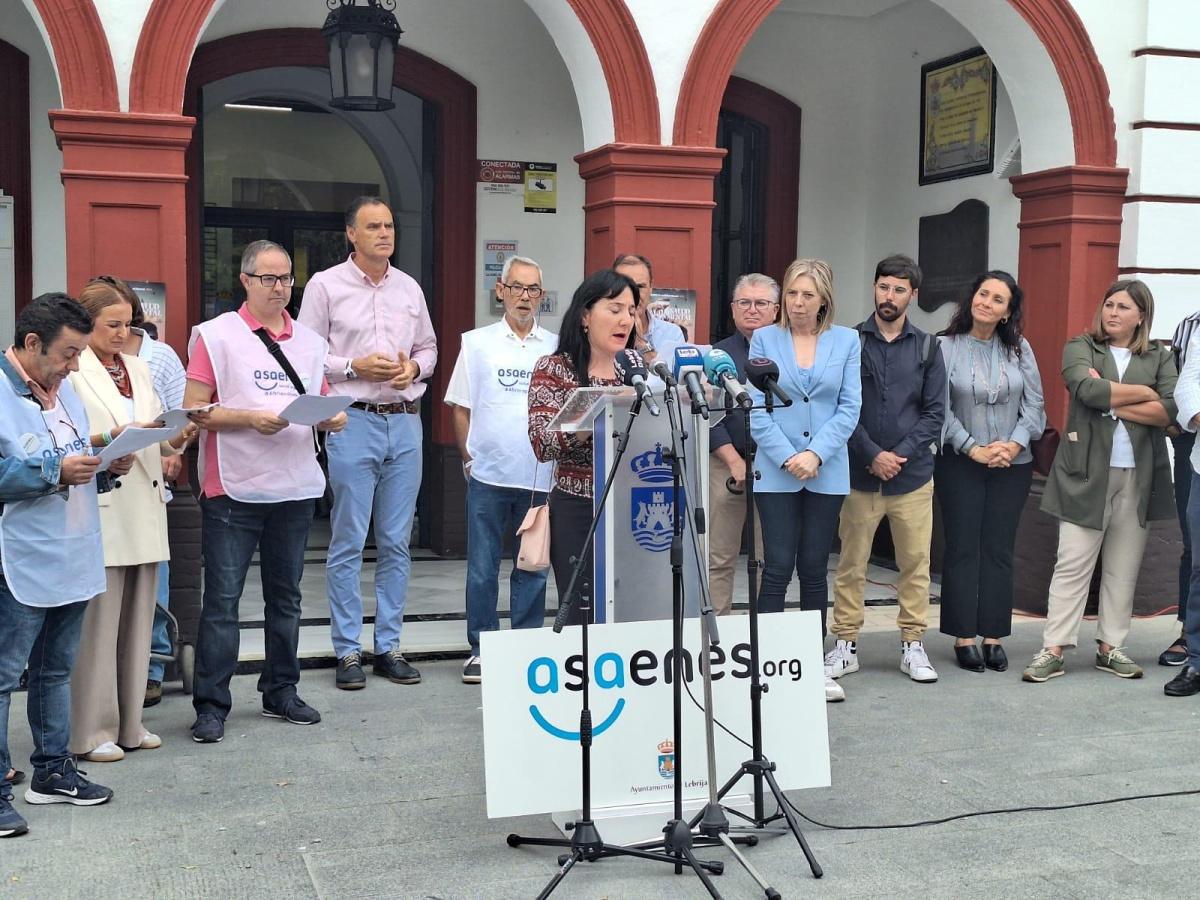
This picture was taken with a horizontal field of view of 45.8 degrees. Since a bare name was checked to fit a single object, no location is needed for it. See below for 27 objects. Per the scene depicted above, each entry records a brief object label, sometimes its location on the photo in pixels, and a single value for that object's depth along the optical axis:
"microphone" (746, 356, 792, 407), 4.17
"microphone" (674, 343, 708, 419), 3.83
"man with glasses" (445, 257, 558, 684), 6.18
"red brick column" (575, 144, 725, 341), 7.39
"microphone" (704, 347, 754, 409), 3.84
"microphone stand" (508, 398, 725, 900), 3.91
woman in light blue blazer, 5.96
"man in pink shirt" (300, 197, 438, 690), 6.12
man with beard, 6.29
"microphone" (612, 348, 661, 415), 3.81
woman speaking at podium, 4.76
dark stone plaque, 9.20
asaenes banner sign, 4.07
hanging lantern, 7.38
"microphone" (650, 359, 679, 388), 3.87
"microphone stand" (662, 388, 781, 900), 3.82
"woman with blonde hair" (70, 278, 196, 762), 4.98
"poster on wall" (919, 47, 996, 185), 9.07
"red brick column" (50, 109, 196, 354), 6.36
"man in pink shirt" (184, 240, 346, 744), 5.29
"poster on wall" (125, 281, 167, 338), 6.38
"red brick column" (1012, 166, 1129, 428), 8.19
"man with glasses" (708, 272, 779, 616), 6.38
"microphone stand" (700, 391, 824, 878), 4.06
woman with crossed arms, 6.52
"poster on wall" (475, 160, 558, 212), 9.30
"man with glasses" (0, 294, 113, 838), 4.20
